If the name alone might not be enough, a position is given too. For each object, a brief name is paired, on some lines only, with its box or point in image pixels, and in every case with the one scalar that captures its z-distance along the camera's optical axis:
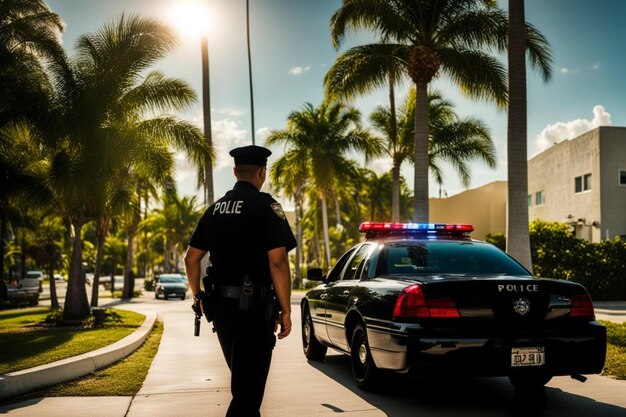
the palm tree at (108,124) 16.52
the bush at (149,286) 53.88
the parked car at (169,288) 38.09
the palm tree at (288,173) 40.56
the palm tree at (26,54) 16.73
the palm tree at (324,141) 38.84
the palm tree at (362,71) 21.69
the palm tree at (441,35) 20.45
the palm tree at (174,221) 70.19
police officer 4.38
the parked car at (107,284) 68.36
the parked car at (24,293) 33.55
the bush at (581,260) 25.86
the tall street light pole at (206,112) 22.45
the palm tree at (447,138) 32.41
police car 6.11
